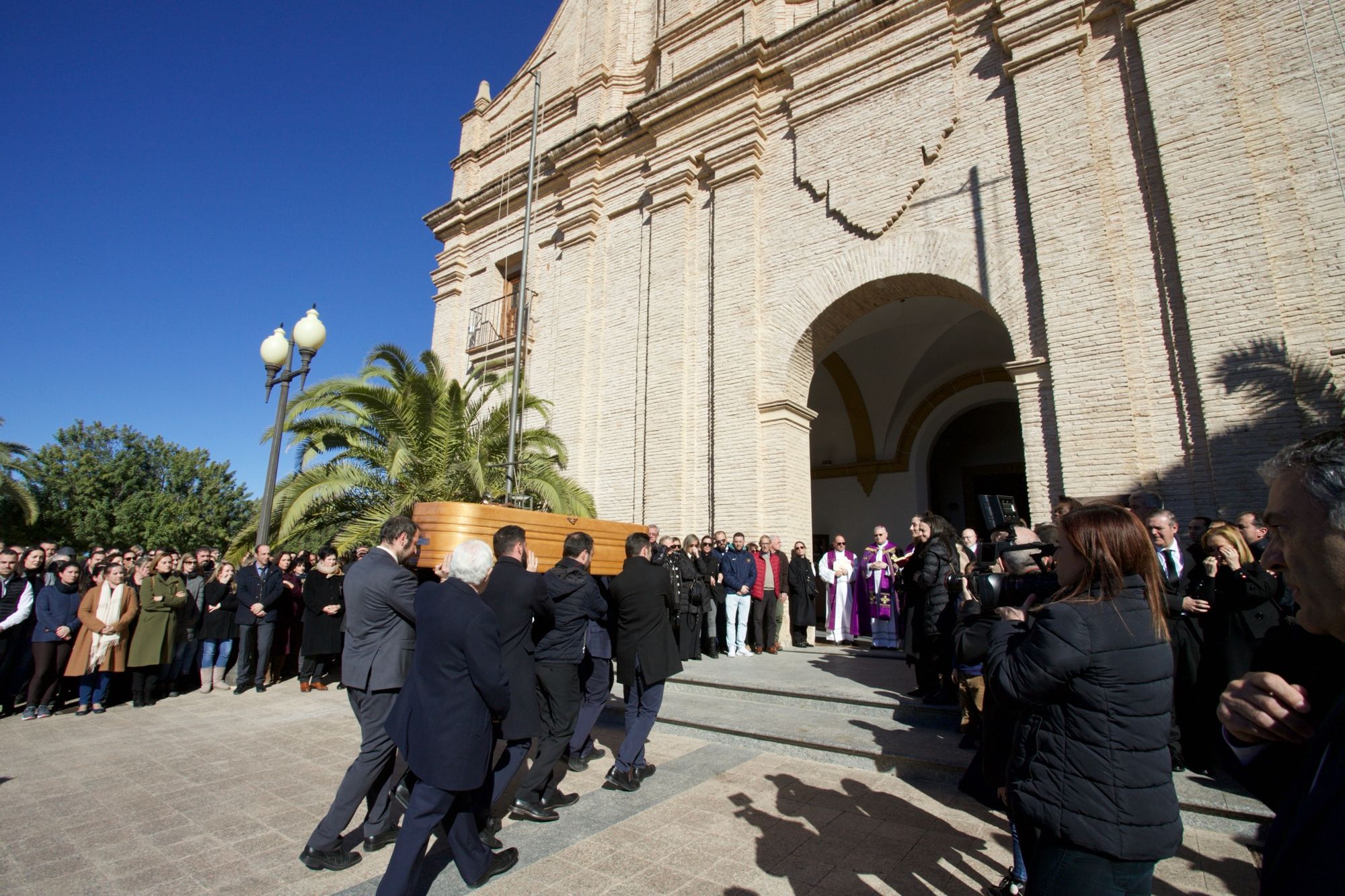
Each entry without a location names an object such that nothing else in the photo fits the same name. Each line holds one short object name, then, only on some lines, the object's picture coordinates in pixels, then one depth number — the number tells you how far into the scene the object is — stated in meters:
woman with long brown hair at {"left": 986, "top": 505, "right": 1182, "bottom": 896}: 1.86
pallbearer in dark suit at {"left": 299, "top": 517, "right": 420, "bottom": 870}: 3.85
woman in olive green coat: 7.61
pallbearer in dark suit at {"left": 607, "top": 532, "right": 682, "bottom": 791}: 4.54
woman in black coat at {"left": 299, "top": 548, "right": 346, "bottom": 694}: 8.20
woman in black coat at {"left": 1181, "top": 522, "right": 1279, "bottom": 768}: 4.11
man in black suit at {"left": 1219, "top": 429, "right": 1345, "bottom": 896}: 0.99
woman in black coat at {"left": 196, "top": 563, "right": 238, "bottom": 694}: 8.44
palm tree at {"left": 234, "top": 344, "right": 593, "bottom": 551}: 10.46
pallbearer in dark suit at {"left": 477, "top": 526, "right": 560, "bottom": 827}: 3.79
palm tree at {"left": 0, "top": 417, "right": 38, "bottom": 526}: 16.86
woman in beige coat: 7.25
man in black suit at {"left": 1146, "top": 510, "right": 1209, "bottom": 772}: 4.28
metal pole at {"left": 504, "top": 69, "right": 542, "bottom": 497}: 9.45
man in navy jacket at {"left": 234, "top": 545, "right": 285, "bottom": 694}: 8.38
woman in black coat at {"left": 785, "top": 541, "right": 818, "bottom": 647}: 10.16
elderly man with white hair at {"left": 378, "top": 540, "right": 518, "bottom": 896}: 2.88
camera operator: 2.70
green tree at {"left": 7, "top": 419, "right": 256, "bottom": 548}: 28.30
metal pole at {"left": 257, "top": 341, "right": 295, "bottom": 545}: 8.72
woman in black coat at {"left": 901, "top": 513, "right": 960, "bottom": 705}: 5.61
